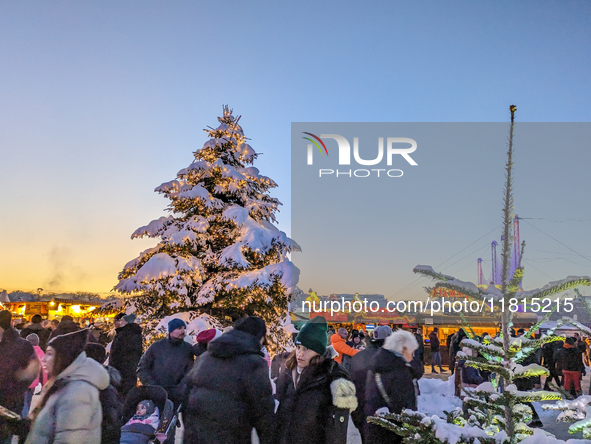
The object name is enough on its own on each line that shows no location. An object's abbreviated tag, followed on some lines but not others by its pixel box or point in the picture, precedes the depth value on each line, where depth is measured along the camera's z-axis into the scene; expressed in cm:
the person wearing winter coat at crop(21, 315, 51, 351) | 1007
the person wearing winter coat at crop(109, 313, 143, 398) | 726
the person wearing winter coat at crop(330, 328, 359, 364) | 912
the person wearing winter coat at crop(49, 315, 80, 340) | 676
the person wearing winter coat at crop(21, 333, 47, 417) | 695
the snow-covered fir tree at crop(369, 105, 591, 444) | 246
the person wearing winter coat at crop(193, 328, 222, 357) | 551
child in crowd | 474
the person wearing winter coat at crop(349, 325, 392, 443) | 454
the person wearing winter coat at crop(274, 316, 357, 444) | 357
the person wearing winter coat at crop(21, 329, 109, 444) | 284
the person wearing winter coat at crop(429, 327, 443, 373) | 1905
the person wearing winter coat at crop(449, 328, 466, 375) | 1357
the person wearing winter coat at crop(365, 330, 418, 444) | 421
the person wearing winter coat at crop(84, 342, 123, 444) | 306
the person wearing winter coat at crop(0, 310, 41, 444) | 486
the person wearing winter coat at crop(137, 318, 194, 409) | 572
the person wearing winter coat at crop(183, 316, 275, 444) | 335
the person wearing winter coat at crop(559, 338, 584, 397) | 1139
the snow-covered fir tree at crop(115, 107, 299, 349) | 1316
